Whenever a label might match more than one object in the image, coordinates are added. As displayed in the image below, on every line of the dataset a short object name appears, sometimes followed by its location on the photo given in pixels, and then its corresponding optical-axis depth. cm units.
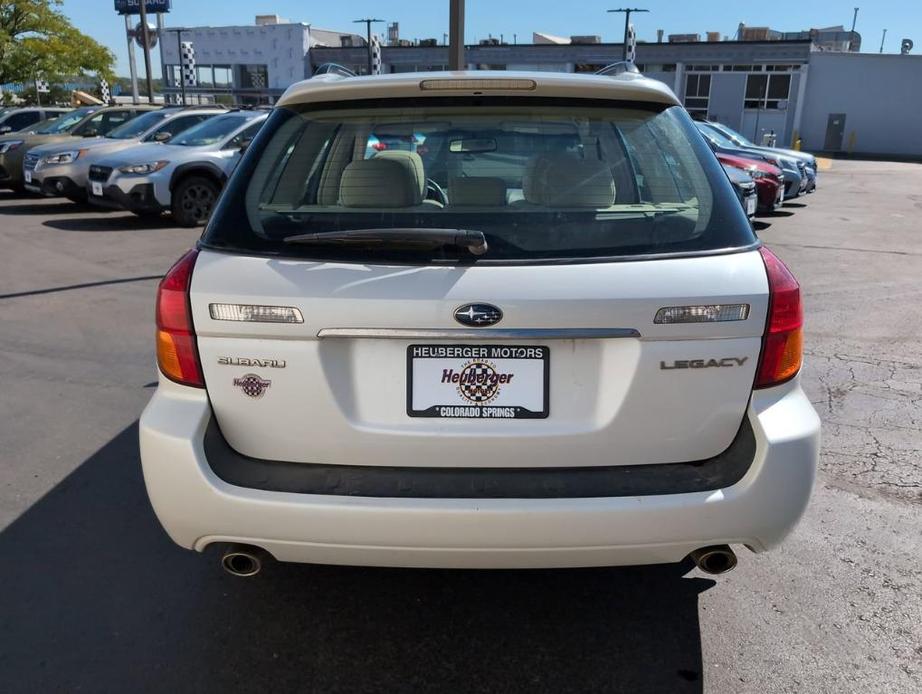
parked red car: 1354
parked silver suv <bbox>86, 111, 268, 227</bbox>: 1189
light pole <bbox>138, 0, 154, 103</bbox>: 2617
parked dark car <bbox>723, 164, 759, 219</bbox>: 1110
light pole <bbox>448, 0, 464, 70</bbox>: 900
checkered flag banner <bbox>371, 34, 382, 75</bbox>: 1617
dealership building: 4225
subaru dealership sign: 3856
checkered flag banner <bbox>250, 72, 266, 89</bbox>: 5875
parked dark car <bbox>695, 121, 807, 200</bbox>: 1458
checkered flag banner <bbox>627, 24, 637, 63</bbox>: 2655
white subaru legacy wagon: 224
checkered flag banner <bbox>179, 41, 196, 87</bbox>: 3732
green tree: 3716
